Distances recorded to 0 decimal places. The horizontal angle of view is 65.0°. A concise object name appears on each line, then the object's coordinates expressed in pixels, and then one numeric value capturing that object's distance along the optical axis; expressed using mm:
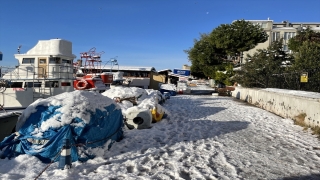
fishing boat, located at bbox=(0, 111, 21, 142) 7263
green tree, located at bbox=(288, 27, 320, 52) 23234
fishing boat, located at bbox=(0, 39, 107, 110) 13648
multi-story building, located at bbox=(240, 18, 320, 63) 58312
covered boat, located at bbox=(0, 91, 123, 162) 5340
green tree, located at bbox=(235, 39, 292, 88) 20295
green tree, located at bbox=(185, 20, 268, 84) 35031
